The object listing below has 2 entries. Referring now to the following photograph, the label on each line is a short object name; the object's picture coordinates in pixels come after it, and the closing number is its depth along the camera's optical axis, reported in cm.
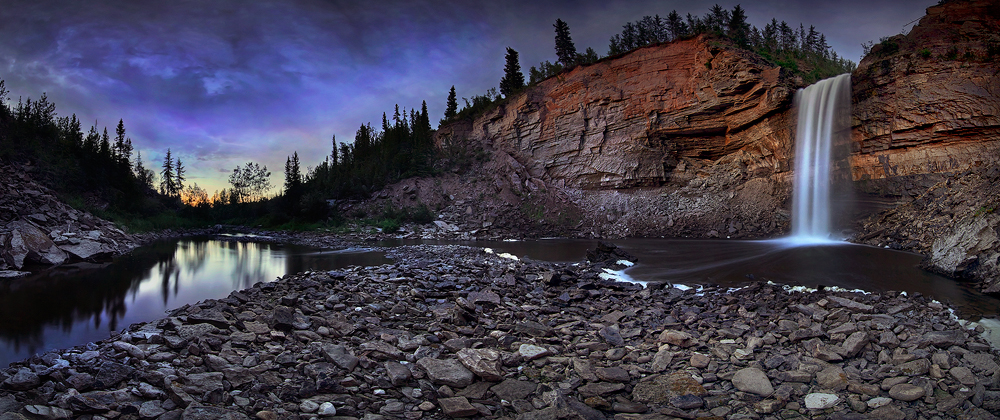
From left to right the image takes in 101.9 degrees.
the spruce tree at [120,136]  4212
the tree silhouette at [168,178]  6382
